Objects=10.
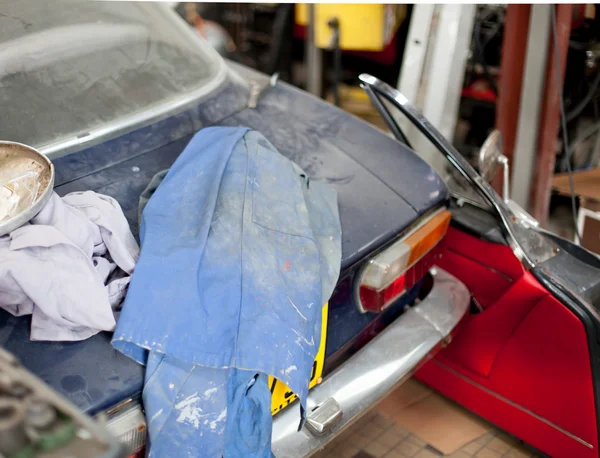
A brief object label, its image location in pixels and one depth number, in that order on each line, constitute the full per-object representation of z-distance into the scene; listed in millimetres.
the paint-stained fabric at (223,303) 1044
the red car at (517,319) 1598
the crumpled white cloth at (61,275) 1040
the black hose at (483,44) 2990
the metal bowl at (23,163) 1269
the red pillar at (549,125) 2367
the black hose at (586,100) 2787
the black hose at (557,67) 2301
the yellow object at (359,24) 3312
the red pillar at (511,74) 2464
